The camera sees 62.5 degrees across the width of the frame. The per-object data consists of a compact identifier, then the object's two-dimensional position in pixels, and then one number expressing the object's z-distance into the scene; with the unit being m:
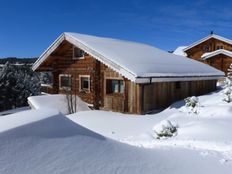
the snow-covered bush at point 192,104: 7.50
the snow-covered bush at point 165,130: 5.33
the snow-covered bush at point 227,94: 7.97
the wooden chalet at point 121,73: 9.09
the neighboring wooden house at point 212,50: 19.88
